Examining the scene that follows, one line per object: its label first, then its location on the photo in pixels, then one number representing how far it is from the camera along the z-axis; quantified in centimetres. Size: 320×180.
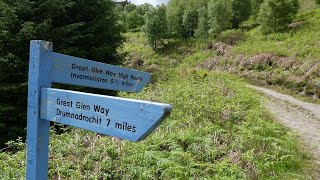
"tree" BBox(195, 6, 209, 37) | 3039
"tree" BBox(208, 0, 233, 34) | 3037
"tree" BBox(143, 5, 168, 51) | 3106
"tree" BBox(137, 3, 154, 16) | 6277
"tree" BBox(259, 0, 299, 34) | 2500
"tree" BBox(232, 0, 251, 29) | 3332
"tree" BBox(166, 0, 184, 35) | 3520
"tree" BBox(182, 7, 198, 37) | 3371
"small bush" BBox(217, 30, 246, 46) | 2689
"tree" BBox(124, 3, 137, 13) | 7305
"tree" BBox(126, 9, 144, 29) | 4909
